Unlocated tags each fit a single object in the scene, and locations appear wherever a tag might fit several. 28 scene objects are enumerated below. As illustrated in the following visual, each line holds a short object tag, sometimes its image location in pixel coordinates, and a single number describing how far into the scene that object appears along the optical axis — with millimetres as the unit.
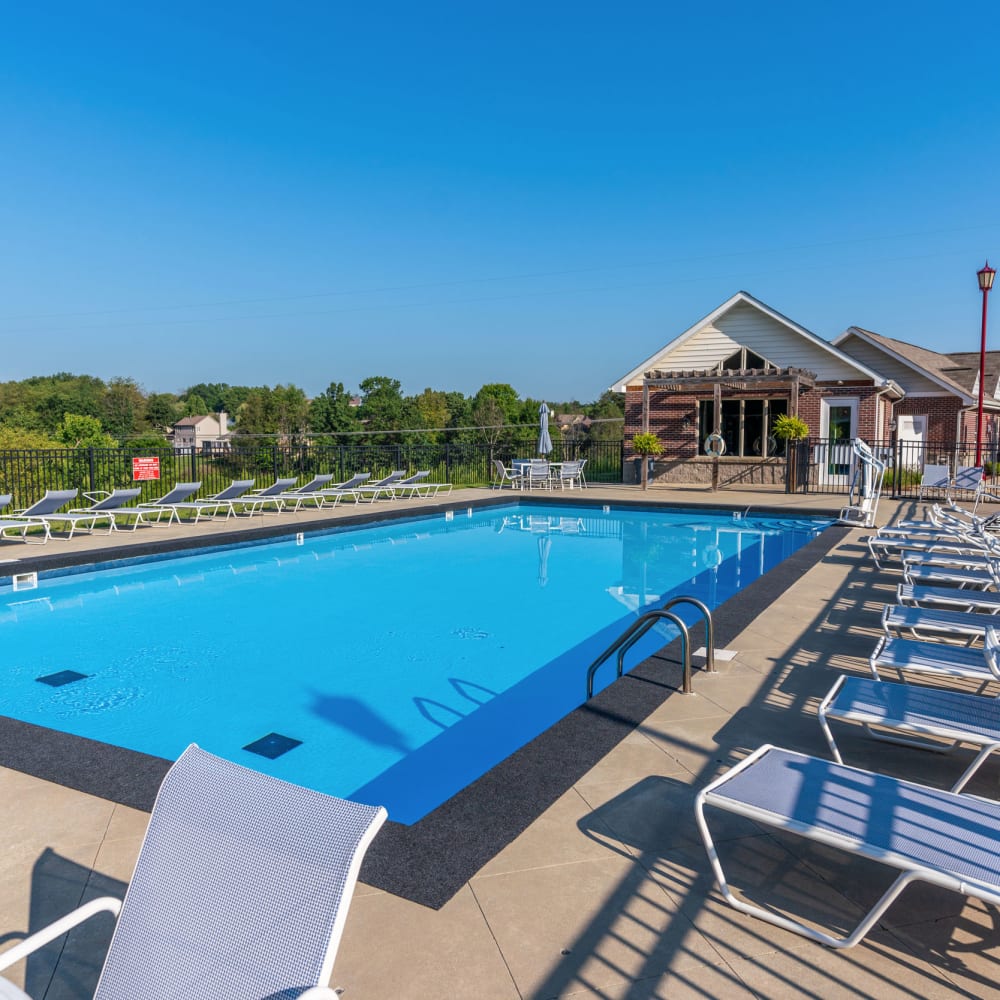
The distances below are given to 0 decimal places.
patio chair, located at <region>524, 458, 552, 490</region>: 19578
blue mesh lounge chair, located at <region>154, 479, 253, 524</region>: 13211
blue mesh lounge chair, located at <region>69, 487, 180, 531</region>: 12438
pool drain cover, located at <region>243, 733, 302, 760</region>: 5160
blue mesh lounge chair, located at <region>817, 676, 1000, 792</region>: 3107
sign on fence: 14258
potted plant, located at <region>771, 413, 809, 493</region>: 18281
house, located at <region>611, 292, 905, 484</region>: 19328
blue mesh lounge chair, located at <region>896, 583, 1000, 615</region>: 5629
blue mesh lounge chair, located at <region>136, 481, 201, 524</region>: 13047
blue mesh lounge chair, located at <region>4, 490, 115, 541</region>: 11328
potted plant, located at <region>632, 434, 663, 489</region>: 19500
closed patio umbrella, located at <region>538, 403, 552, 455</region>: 21156
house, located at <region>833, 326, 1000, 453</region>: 21906
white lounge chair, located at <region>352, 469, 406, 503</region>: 16766
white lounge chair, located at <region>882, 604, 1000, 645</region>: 4816
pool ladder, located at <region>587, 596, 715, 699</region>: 4578
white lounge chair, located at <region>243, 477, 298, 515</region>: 14812
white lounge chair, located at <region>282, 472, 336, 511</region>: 15328
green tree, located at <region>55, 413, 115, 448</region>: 27319
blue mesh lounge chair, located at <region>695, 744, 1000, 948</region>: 2161
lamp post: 16281
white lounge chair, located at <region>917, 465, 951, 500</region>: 15562
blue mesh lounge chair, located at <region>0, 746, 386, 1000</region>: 1604
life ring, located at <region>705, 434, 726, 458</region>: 18938
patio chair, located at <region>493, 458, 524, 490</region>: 20586
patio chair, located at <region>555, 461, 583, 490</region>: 20078
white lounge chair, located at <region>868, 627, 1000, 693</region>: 3992
